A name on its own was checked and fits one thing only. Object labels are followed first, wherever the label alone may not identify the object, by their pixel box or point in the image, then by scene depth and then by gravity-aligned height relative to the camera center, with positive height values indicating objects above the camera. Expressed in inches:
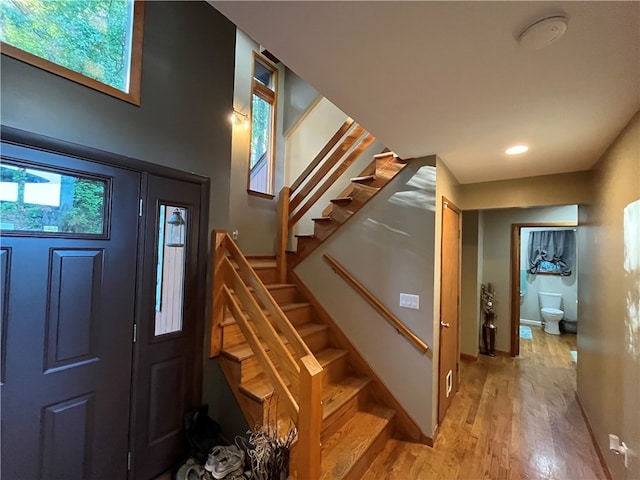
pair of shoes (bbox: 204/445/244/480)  69.1 -55.5
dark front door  53.2 -16.1
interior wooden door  102.5 -23.3
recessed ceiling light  86.5 +32.4
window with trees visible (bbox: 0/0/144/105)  54.5 +43.4
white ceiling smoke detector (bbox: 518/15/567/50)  38.7 +32.0
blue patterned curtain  241.4 +3.2
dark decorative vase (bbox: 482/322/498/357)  177.2 -55.4
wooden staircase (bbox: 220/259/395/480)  77.8 -50.3
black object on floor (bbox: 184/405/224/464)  76.1 -54.5
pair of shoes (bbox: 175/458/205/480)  71.2 -59.2
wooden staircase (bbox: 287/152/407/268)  107.3 +19.0
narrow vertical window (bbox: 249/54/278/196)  163.8 +71.8
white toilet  227.6 -47.5
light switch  97.5 -18.5
